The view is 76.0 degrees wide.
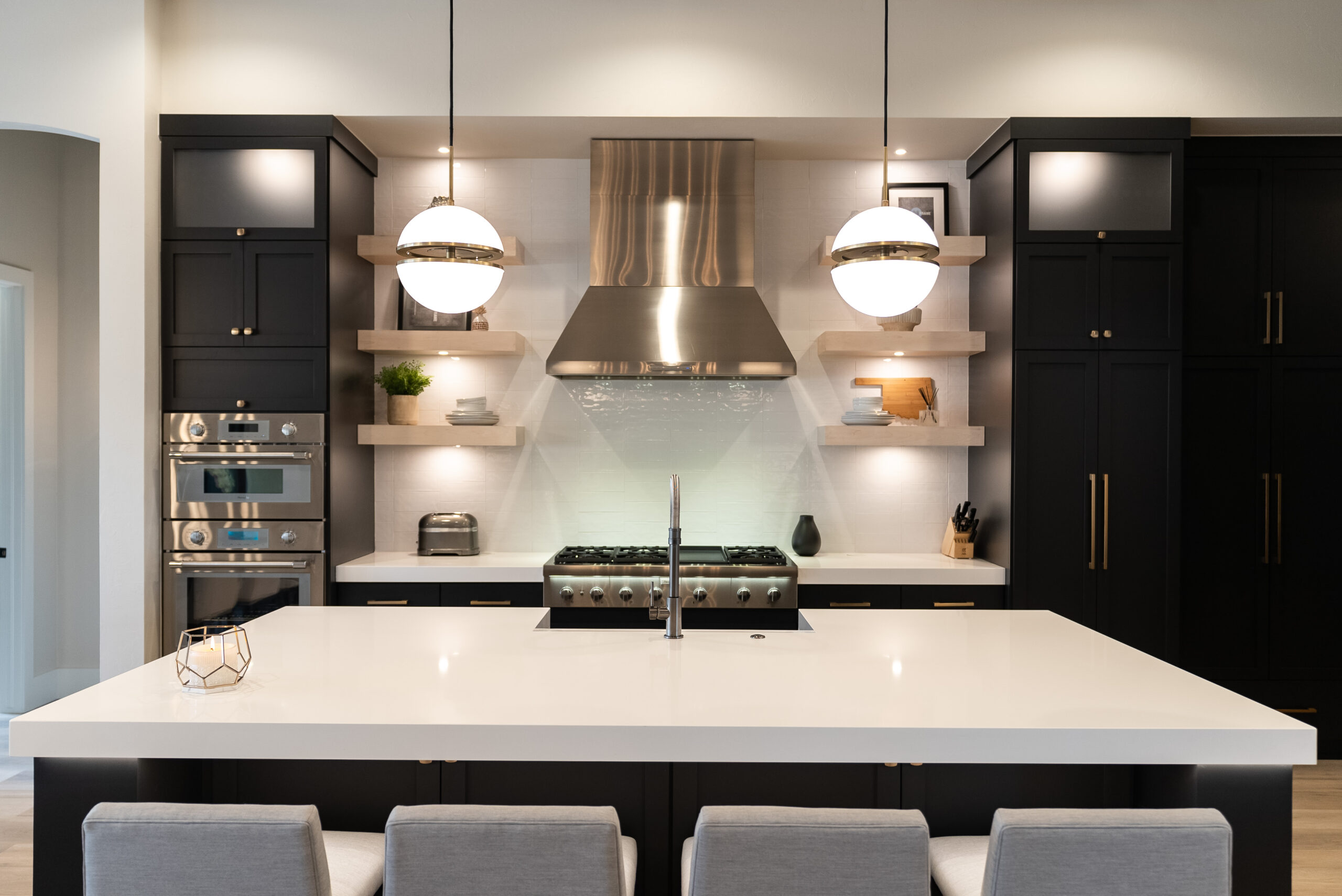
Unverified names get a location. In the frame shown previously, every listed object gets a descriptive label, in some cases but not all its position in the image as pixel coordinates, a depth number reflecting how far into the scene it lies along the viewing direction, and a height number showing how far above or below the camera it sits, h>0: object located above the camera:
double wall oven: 3.74 -0.33
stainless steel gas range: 3.70 -0.64
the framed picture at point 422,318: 4.34 +0.61
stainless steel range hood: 3.83 +0.85
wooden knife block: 4.13 -0.51
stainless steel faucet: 2.32 -0.37
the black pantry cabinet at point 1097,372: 3.78 +0.30
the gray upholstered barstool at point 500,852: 1.25 -0.60
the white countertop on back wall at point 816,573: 3.81 -0.60
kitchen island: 1.58 -0.54
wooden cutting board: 4.40 +0.23
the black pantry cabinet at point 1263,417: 4.01 +0.11
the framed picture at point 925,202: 4.35 +1.21
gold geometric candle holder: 1.83 -0.49
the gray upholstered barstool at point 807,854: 1.24 -0.60
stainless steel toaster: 4.17 -0.48
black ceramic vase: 4.21 -0.49
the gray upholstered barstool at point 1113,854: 1.24 -0.60
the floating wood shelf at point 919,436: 4.07 +0.02
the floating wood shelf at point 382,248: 4.12 +0.92
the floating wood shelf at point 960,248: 4.09 +0.92
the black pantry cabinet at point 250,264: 3.77 +0.77
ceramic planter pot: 4.22 +0.13
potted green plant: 4.22 +0.24
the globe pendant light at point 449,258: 2.20 +0.47
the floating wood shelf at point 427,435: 4.10 +0.01
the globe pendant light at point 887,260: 2.13 +0.45
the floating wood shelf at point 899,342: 4.04 +0.46
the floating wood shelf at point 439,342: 4.07 +0.46
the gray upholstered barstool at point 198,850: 1.26 -0.61
